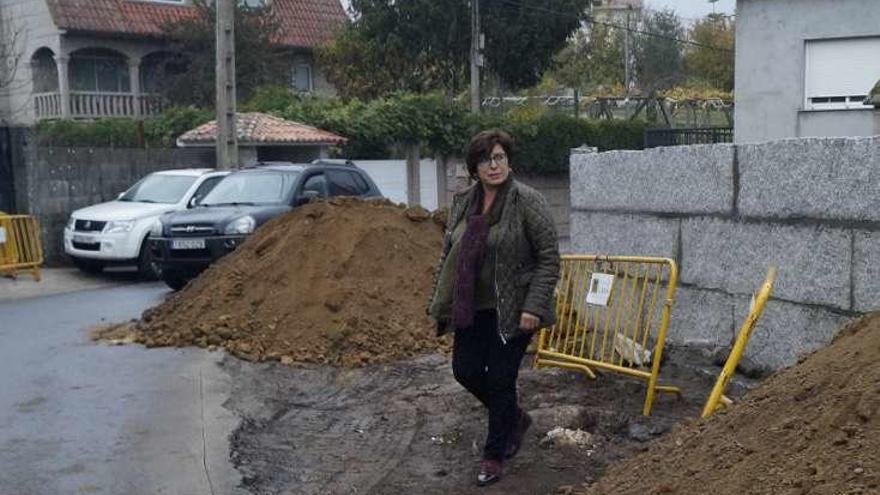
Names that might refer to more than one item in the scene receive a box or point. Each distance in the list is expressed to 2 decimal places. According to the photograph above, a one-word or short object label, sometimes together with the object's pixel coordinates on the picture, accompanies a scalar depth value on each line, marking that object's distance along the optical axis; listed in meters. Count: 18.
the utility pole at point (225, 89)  19.50
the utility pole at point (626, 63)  46.41
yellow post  5.23
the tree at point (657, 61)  48.12
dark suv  13.58
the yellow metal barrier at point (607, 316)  7.21
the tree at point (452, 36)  30.45
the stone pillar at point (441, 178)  26.64
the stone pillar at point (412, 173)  25.69
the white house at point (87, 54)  33.34
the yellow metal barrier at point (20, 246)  15.11
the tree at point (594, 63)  46.41
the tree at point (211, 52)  31.52
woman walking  5.49
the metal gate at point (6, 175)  18.06
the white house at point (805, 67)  19.38
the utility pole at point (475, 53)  28.97
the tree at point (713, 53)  44.67
